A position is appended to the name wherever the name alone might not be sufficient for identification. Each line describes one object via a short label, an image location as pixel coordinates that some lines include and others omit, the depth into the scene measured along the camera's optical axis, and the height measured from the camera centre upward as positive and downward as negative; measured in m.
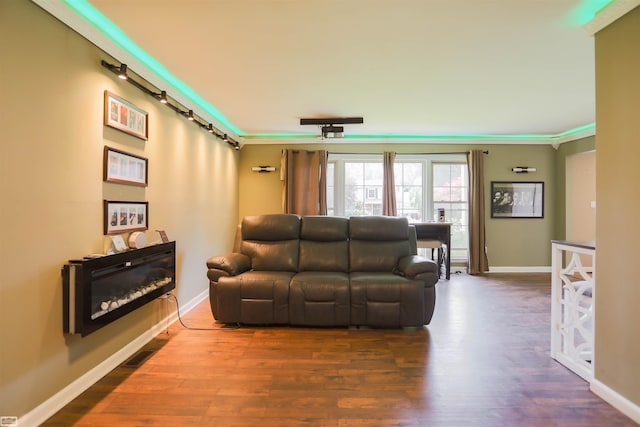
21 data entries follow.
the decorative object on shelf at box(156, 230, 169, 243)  2.89 -0.21
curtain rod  5.77 +1.15
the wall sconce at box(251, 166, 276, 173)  5.76 +0.82
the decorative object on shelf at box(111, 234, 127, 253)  2.32 -0.23
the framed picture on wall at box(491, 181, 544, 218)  5.77 +0.31
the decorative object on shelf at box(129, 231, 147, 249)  2.48 -0.21
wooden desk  5.24 -0.28
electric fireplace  1.87 -0.52
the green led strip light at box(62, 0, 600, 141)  2.02 +1.34
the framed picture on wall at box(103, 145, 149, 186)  2.28 +0.35
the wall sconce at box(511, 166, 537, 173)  5.72 +0.84
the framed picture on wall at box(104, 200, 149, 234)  2.29 -0.03
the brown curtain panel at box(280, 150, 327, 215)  5.66 +0.57
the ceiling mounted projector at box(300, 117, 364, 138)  4.53 +1.33
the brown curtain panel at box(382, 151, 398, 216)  5.66 +0.48
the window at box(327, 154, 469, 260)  5.88 +0.50
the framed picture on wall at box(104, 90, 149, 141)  2.28 +0.75
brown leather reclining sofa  3.07 -0.73
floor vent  2.37 -1.13
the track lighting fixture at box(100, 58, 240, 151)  2.31 +1.07
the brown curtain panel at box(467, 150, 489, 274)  5.64 +0.08
